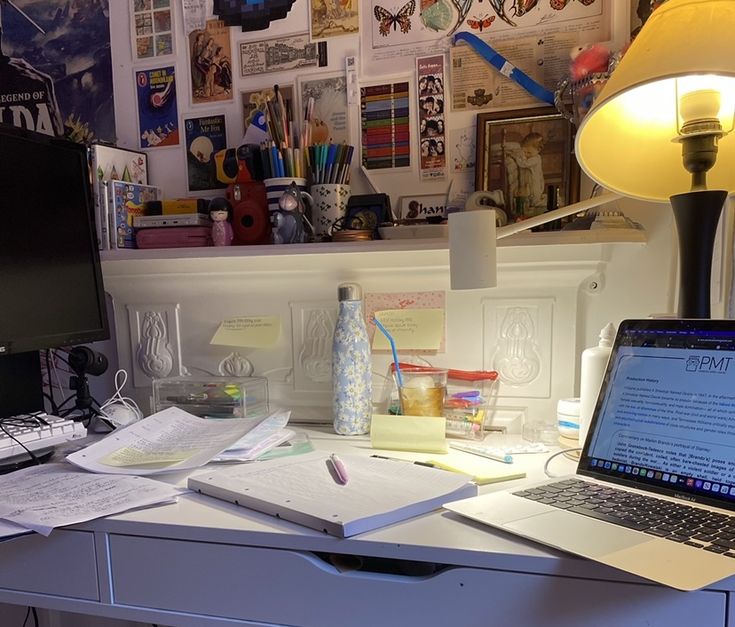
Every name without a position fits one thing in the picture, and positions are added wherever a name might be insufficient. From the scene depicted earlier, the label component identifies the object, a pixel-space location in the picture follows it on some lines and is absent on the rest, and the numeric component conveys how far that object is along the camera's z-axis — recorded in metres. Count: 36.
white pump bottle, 0.89
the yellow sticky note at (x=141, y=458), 0.89
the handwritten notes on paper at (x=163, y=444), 0.87
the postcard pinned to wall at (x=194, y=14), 1.26
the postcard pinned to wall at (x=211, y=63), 1.25
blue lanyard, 1.08
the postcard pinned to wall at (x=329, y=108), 1.20
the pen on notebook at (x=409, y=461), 0.88
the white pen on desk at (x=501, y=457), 0.91
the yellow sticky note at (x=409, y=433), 0.97
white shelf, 0.94
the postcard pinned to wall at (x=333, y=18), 1.18
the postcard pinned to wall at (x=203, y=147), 1.27
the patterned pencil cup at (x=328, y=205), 1.13
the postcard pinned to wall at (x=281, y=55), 1.21
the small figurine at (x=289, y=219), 1.09
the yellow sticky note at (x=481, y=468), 0.82
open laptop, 0.58
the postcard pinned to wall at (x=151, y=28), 1.28
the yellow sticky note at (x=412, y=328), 1.14
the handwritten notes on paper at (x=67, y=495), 0.71
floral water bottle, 1.08
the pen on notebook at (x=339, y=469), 0.79
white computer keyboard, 0.91
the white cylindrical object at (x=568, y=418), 0.97
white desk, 0.58
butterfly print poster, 1.14
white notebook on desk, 0.67
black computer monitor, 1.00
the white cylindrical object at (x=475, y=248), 0.84
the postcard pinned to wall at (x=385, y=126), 1.16
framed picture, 1.07
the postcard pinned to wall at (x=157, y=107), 1.29
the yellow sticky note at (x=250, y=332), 1.22
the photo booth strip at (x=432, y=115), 1.14
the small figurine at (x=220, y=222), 1.16
